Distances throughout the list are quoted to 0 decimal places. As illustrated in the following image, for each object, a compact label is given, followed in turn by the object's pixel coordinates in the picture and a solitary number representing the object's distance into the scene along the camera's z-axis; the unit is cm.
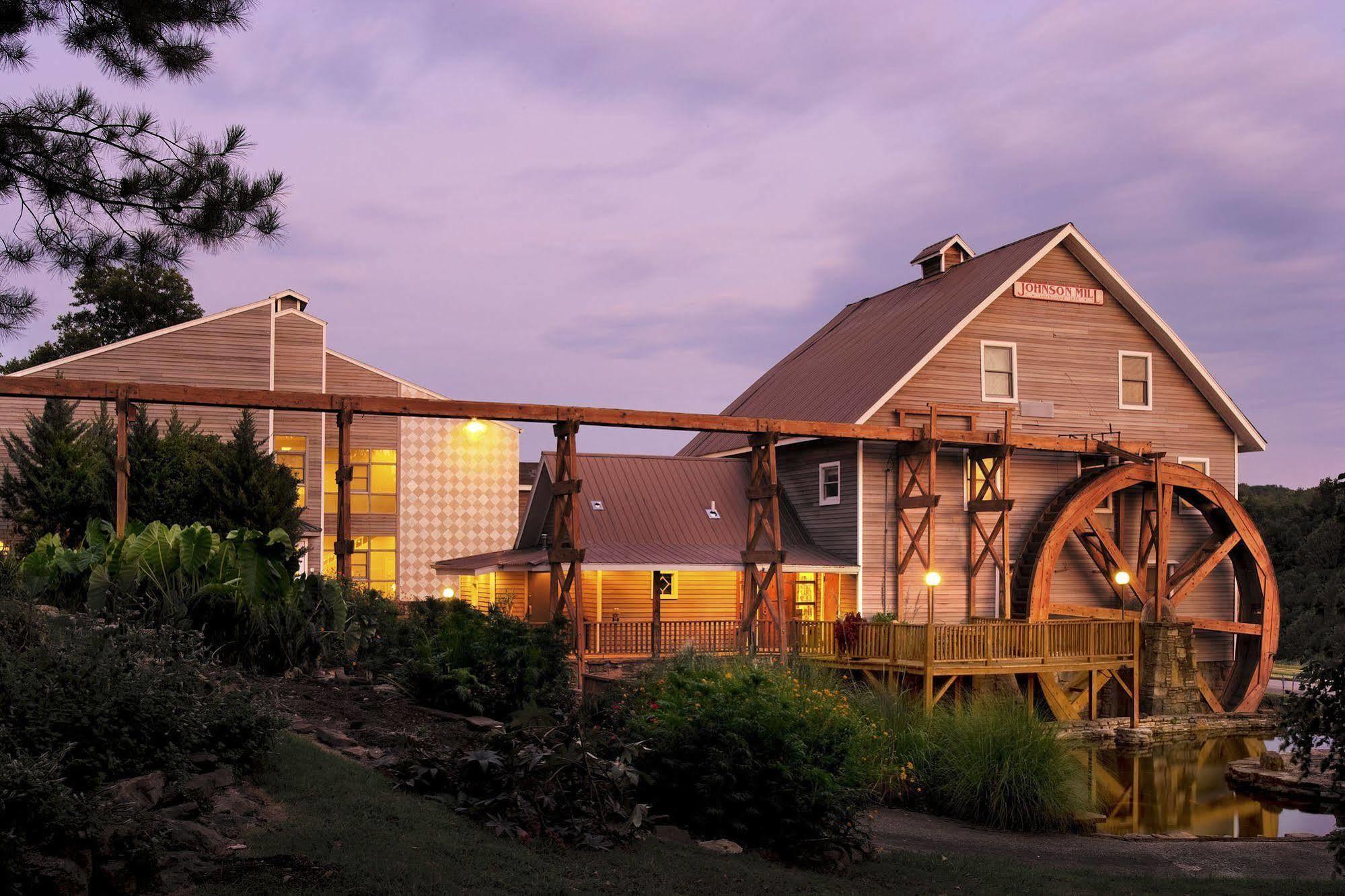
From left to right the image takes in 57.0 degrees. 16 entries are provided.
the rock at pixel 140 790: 770
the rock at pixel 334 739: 1105
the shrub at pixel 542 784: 929
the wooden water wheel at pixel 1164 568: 2922
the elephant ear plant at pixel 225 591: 1359
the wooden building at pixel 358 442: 3528
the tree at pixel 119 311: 5394
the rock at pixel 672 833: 1038
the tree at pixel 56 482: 2708
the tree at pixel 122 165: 962
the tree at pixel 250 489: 2683
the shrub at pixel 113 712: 789
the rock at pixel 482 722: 1240
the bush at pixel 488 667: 1334
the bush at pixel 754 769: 1098
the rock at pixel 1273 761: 2320
